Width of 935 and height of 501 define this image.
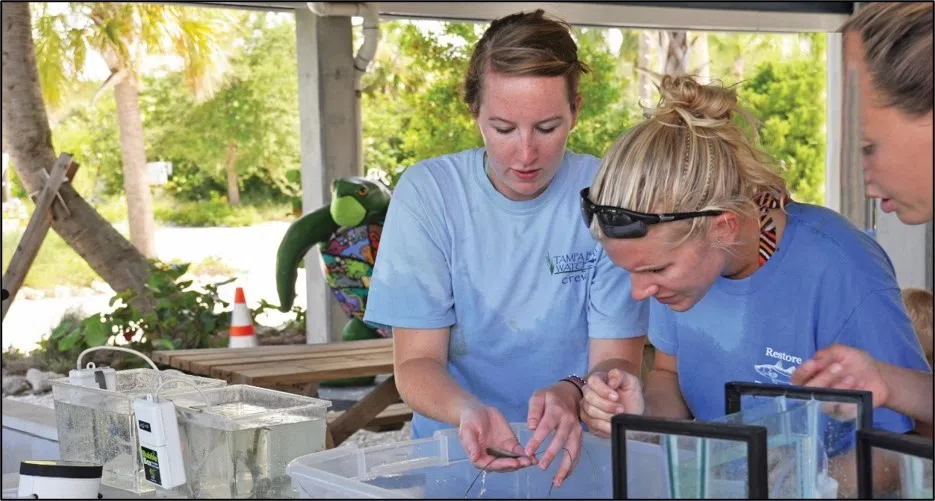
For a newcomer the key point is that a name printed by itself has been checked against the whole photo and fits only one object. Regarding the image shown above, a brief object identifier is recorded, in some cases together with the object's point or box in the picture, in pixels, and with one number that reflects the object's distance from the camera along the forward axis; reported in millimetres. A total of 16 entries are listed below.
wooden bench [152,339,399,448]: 4078
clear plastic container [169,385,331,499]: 1868
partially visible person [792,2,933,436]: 1409
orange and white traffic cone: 5738
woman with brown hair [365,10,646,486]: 2057
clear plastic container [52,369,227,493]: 1980
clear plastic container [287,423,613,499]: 1705
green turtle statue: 5742
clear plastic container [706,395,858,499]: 1336
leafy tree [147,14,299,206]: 19312
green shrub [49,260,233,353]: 6320
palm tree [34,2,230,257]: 11250
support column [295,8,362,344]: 6602
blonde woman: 1747
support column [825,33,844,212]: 8359
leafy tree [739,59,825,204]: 15594
